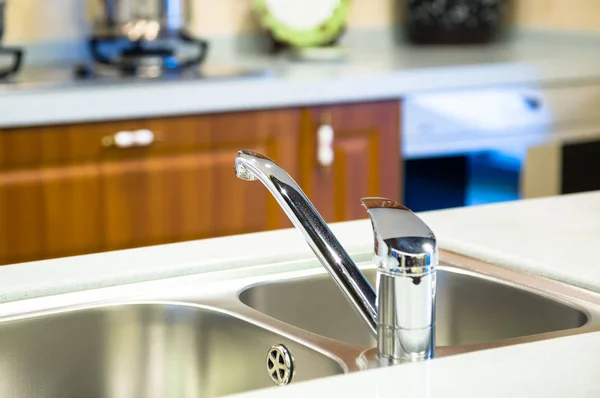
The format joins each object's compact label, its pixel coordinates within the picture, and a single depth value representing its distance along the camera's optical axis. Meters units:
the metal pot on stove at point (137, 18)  3.93
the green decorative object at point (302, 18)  4.61
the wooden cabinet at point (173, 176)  3.43
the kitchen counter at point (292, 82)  3.43
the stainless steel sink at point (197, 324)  1.84
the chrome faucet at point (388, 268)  1.61
